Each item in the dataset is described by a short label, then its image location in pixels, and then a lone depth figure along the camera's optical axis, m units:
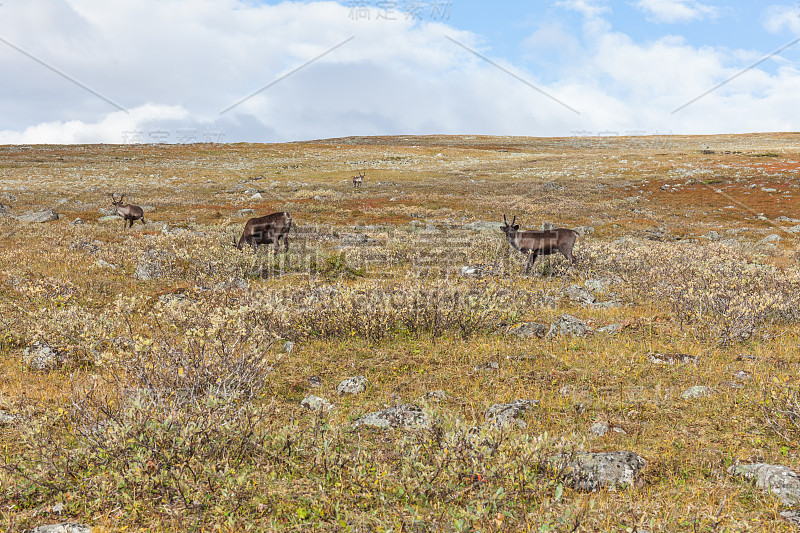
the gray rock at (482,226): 26.30
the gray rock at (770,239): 23.57
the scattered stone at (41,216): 27.12
